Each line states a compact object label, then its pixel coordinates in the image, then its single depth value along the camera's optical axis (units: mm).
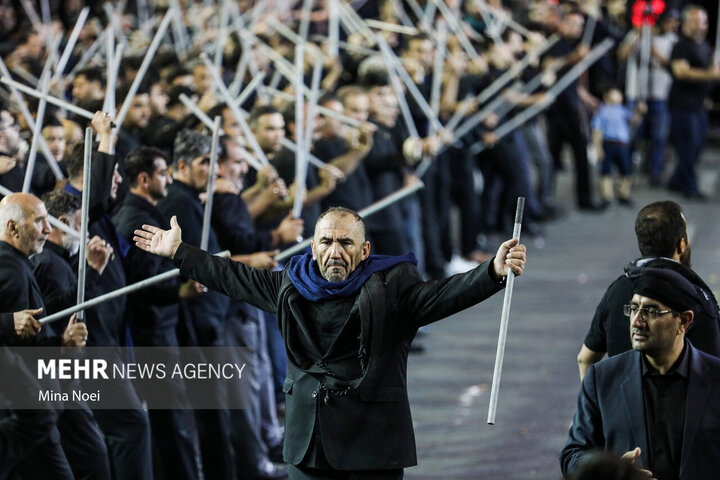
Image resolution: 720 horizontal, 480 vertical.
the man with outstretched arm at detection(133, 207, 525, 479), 11500
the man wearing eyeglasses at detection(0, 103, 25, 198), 15945
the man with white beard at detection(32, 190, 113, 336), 13539
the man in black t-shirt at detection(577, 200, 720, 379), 12117
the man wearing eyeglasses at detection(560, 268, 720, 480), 10117
